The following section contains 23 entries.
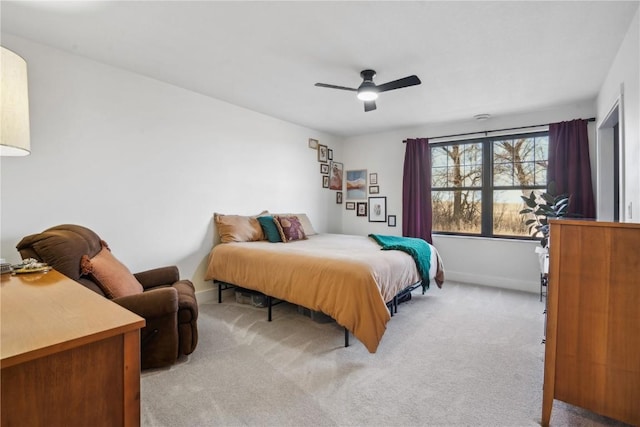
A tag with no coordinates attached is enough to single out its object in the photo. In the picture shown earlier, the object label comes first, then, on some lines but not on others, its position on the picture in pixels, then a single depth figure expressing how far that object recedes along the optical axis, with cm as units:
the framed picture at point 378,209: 529
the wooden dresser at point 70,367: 68
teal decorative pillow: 386
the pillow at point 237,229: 369
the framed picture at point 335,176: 556
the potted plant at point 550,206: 333
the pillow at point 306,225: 450
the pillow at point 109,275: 196
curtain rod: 364
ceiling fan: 258
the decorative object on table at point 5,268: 152
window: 419
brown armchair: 185
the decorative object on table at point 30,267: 154
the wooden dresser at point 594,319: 145
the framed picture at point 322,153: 527
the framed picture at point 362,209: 553
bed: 235
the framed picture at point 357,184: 555
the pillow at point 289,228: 391
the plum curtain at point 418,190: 475
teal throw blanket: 317
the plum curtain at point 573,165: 362
